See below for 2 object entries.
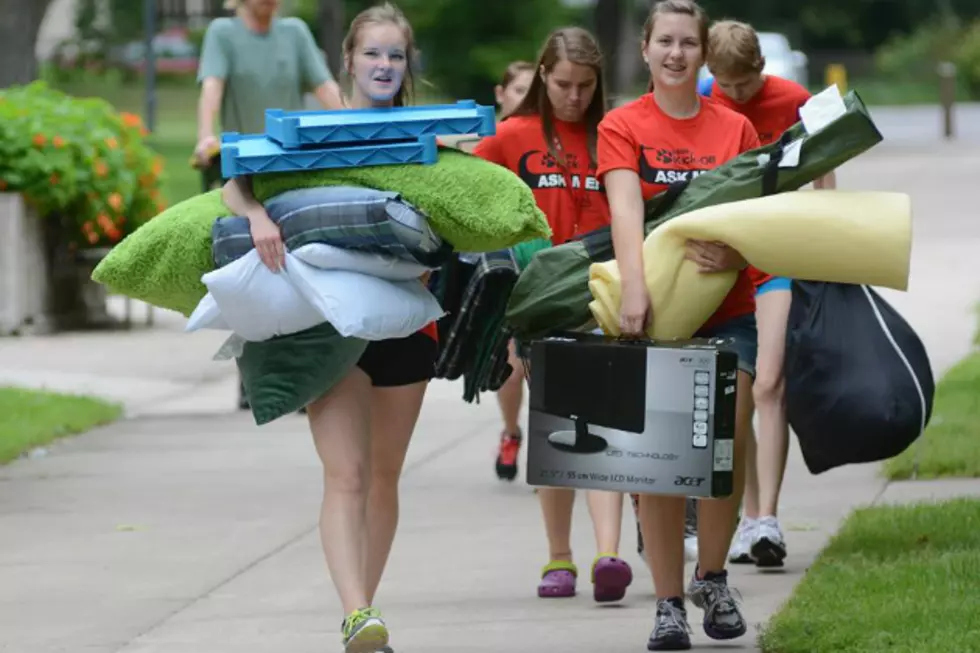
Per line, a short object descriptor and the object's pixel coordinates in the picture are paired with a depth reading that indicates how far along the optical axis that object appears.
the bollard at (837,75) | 64.09
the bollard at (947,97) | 69.25
